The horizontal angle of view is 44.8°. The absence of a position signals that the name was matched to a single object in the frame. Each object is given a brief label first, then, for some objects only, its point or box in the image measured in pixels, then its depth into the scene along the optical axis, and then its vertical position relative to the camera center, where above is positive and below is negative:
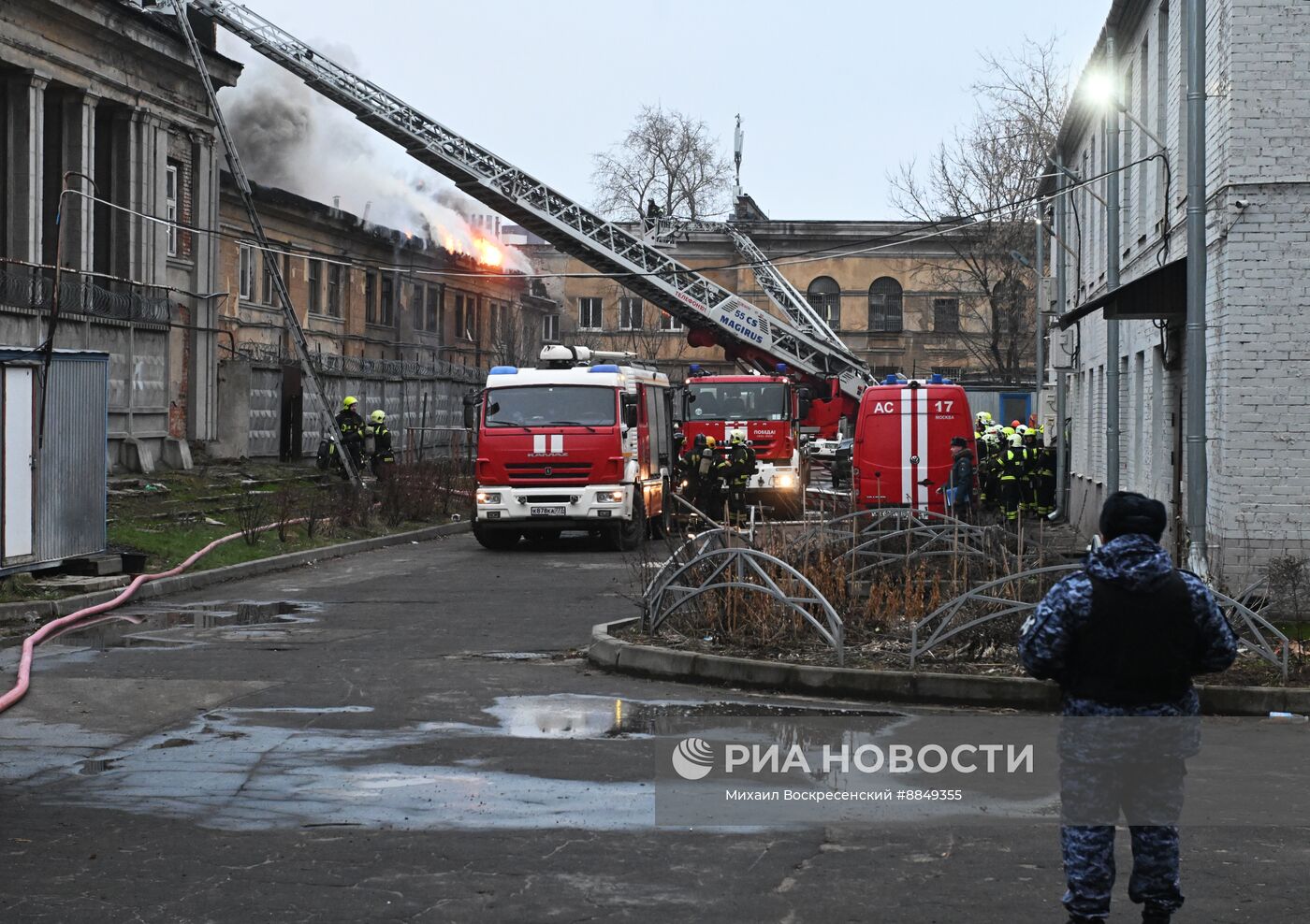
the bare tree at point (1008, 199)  48.12 +7.99
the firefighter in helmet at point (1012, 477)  25.23 -0.38
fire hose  10.36 -1.54
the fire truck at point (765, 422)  30.84 +0.58
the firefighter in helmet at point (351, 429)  30.72 +0.36
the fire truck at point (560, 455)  23.05 -0.07
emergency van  23.20 +0.15
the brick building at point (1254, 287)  15.30 +1.65
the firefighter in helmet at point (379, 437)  30.16 +0.23
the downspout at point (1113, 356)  20.30 +1.31
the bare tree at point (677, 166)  72.00 +12.96
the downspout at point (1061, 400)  30.17 +1.06
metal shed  15.53 -0.16
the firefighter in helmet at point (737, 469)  26.48 -0.29
